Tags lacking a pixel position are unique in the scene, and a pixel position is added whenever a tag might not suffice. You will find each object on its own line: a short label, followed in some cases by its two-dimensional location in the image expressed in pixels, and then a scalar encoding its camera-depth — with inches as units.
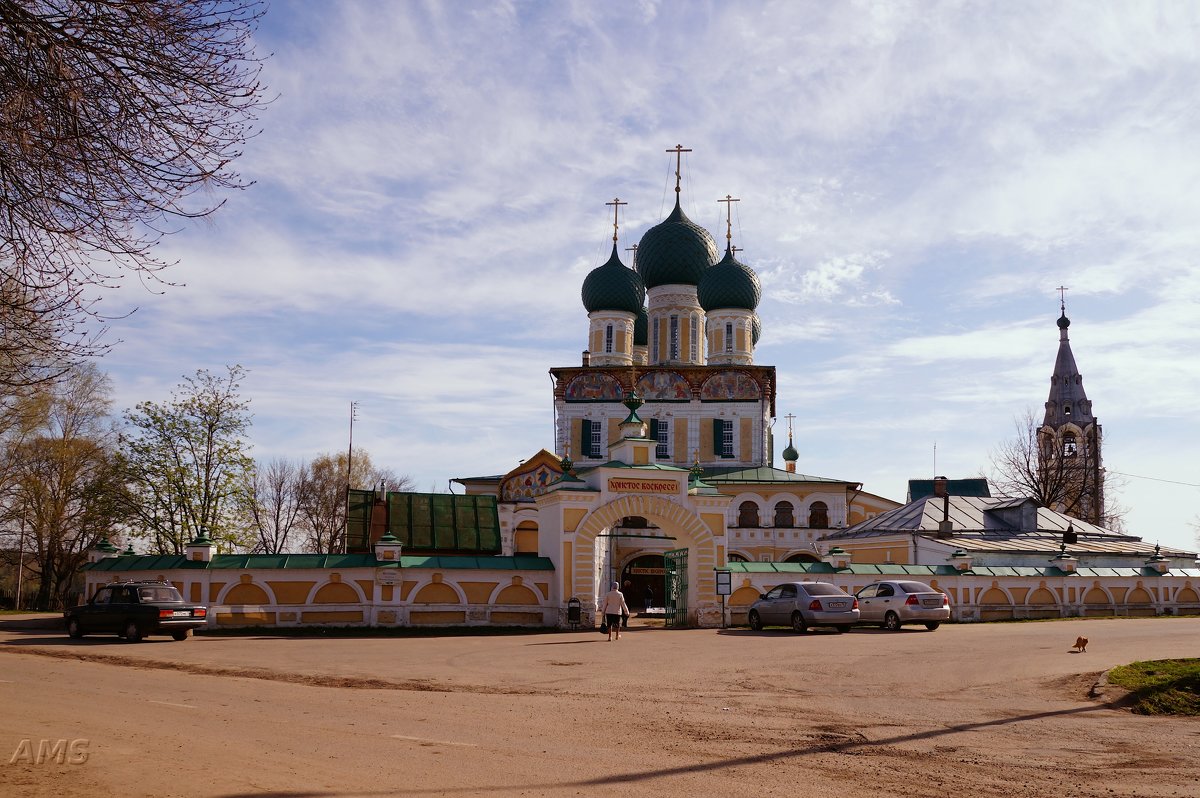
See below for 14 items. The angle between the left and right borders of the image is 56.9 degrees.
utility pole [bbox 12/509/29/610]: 1705.2
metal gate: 1137.4
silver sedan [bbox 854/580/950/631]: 1044.5
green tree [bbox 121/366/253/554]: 1595.7
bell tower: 2313.0
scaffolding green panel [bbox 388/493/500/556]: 1305.4
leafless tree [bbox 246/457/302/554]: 2505.3
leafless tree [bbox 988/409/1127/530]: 2262.6
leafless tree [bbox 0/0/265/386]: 357.1
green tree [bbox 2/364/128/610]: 1584.6
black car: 885.2
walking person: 920.9
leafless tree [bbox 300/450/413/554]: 2496.3
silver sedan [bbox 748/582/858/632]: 991.0
